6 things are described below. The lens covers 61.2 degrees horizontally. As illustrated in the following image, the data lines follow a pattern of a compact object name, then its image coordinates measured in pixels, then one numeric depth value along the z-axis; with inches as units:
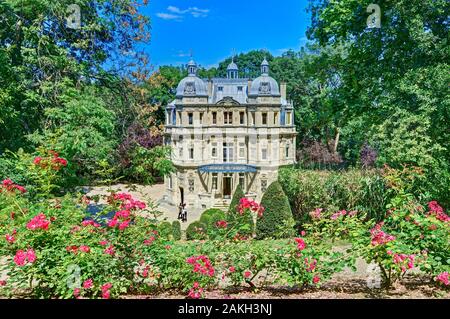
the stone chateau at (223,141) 1238.3
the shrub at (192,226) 621.3
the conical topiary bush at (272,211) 605.9
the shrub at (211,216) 710.4
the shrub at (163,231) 248.2
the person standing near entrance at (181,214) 1025.3
